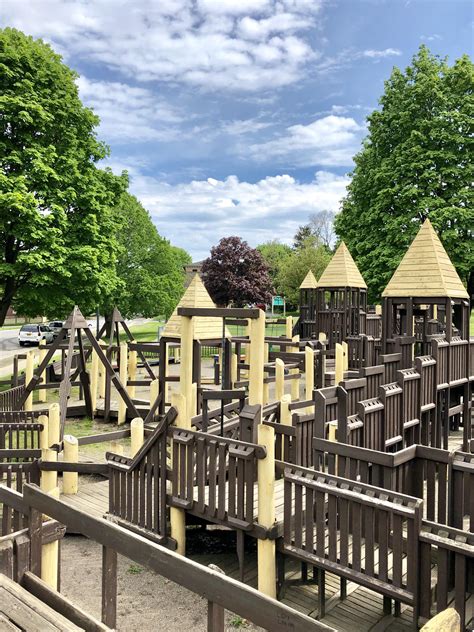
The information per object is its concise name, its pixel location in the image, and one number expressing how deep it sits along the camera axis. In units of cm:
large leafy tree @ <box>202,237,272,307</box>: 4969
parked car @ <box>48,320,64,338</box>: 3833
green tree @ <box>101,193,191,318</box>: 3200
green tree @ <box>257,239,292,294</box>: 7237
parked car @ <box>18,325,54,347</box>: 3609
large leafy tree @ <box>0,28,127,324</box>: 1551
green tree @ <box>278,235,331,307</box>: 4959
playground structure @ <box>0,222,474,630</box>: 338
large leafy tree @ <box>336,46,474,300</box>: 2322
